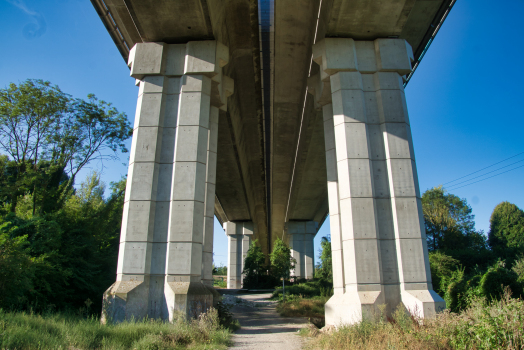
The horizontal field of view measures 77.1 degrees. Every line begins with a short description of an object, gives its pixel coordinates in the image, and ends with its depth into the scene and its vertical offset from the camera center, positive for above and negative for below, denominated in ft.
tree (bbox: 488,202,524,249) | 136.30 +19.79
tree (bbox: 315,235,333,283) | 129.14 +4.20
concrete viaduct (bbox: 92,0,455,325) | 34.24 +14.99
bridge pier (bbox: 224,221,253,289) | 140.67 +11.36
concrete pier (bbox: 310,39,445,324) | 33.65 +9.05
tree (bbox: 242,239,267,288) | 119.24 +1.77
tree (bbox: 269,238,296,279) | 102.27 +3.84
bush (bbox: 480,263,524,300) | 43.24 -1.42
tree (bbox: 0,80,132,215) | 54.95 +23.75
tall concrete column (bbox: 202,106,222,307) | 45.34 +8.05
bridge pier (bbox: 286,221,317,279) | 139.85 +11.14
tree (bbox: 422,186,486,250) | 126.41 +19.56
